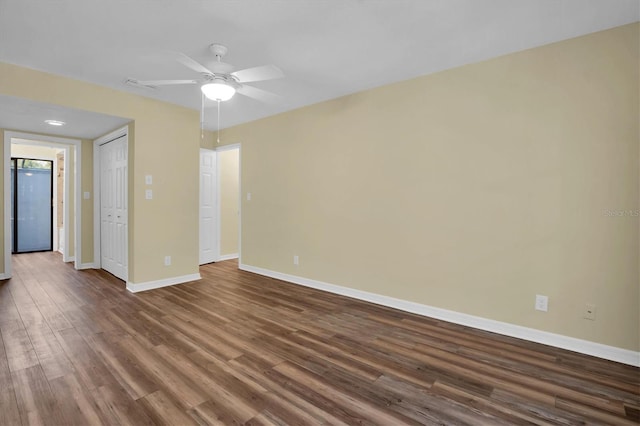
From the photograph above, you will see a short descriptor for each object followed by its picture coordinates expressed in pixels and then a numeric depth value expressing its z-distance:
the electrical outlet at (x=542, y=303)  2.53
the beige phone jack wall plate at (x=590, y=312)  2.35
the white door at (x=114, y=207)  4.39
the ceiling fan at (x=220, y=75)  2.50
